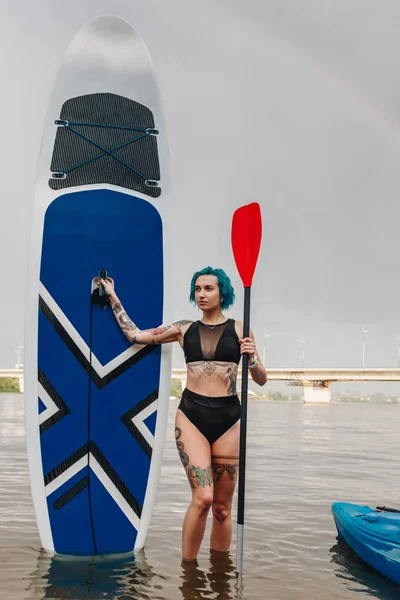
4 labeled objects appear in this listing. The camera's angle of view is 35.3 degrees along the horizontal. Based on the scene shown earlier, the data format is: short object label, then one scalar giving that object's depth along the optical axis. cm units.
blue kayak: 377
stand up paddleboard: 421
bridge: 4344
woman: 366
